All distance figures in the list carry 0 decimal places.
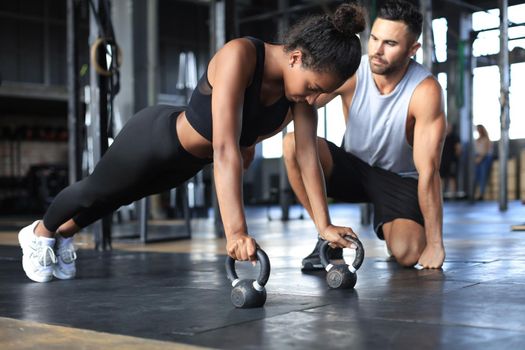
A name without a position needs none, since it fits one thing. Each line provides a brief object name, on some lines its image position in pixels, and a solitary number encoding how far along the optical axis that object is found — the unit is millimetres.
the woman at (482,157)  11258
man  2576
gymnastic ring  3945
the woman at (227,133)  1831
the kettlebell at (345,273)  2108
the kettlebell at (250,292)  1796
